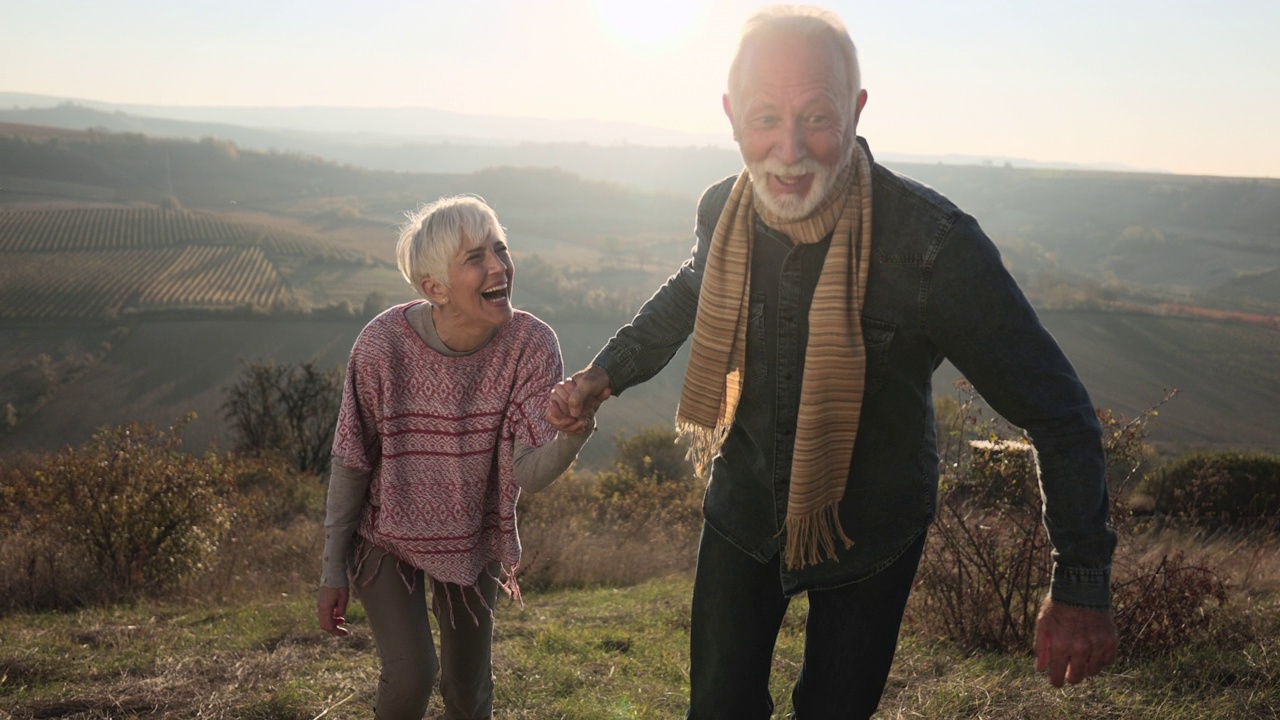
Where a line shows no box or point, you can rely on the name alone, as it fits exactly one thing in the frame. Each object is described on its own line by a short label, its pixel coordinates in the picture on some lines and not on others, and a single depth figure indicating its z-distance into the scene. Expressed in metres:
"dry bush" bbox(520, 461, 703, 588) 9.77
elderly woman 2.63
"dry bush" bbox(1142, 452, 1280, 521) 12.23
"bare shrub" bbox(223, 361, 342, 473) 26.34
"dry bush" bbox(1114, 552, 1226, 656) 4.20
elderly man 1.82
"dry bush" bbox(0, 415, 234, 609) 8.08
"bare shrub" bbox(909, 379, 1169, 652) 4.82
